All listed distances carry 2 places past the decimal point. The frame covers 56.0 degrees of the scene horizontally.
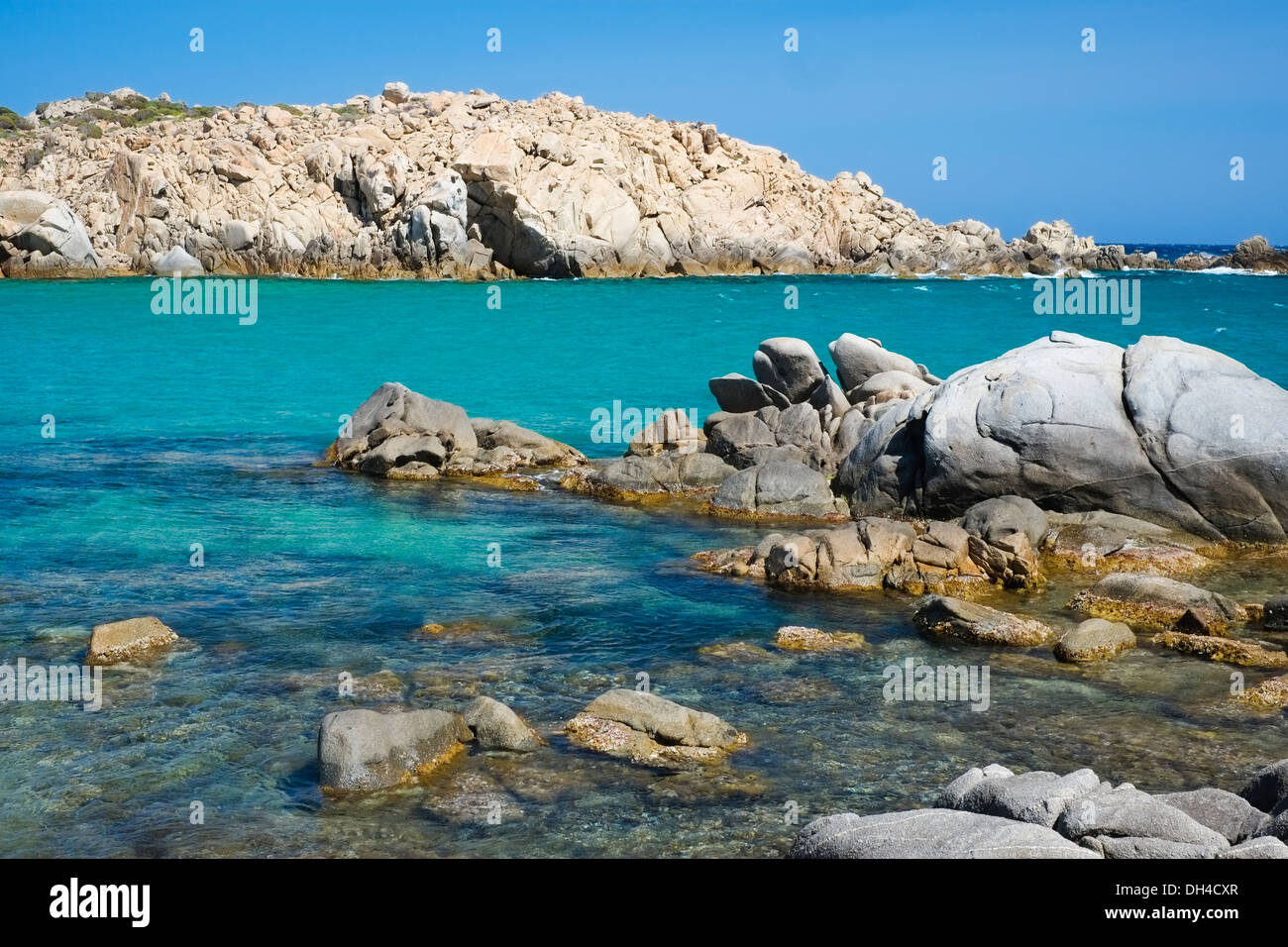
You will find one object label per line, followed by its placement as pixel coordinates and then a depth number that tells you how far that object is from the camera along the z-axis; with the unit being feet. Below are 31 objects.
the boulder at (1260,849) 24.68
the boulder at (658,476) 78.33
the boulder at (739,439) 82.69
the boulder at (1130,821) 26.48
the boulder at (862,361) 89.45
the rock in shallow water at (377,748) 35.91
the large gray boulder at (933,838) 25.14
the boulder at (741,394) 88.79
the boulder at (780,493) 71.87
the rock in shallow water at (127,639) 46.65
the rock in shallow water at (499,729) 38.65
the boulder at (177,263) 301.22
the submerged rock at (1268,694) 42.91
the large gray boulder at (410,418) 87.92
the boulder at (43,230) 291.38
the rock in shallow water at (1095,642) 47.52
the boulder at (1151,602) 51.49
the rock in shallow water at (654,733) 38.40
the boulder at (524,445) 87.51
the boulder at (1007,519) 60.44
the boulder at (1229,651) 47.19
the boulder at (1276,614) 50.98
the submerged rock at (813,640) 49.32
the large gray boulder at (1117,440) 61.82
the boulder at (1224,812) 28.05
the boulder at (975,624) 49.67
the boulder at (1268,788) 30.12
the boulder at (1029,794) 27.86
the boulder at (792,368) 86.53
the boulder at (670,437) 87.04
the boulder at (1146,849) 25.32
